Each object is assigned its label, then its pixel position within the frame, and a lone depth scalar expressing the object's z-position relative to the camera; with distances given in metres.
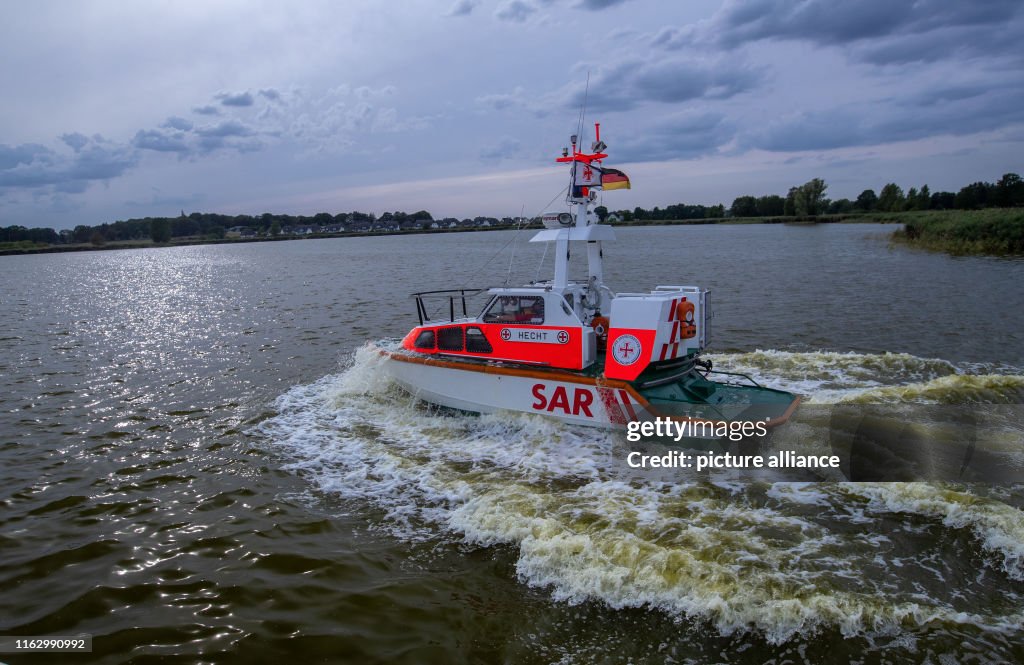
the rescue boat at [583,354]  8.97
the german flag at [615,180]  10.74
